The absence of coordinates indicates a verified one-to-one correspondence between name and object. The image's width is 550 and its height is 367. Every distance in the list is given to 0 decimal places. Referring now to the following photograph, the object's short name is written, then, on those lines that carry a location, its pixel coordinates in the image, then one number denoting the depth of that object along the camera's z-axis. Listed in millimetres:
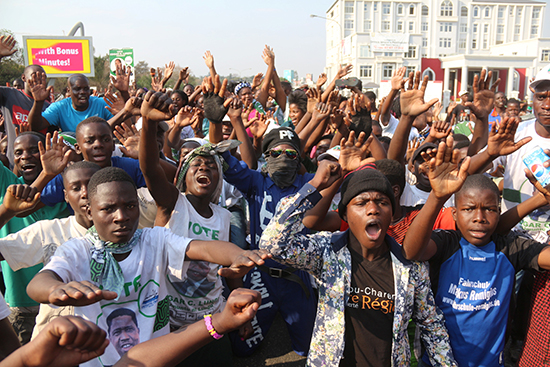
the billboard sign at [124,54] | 15320
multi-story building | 61000
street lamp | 72625
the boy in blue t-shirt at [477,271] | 2295
